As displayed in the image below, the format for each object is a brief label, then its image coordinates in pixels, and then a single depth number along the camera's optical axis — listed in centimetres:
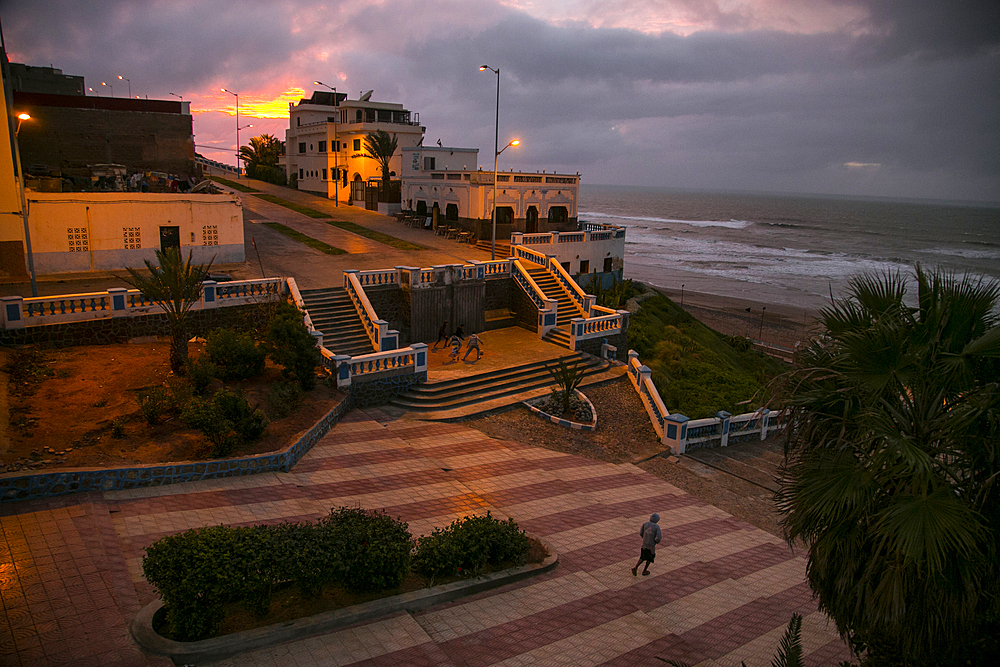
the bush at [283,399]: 1492
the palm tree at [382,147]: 4738
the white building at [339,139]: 5109
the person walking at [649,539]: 1023
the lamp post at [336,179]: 5022
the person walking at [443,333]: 2327
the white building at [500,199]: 3625
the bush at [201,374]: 1489
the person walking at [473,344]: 2125
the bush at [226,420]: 1254
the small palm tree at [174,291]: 1588
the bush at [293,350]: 1645
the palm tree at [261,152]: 6919
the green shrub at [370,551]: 831
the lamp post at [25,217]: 1716
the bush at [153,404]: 1322
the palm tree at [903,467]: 507
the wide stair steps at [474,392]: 1794
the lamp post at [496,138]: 2878
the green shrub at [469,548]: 923
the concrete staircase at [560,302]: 2428
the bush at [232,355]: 1612
